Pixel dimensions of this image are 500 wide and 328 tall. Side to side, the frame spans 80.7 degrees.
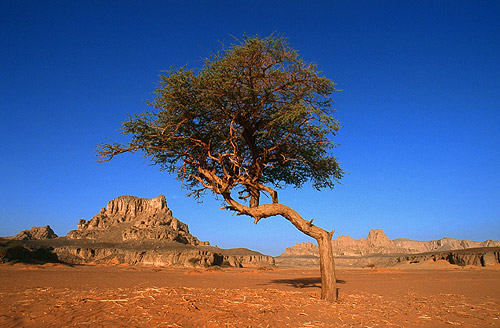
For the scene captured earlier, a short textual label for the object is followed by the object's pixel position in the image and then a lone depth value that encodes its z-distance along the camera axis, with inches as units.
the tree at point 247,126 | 447.5
